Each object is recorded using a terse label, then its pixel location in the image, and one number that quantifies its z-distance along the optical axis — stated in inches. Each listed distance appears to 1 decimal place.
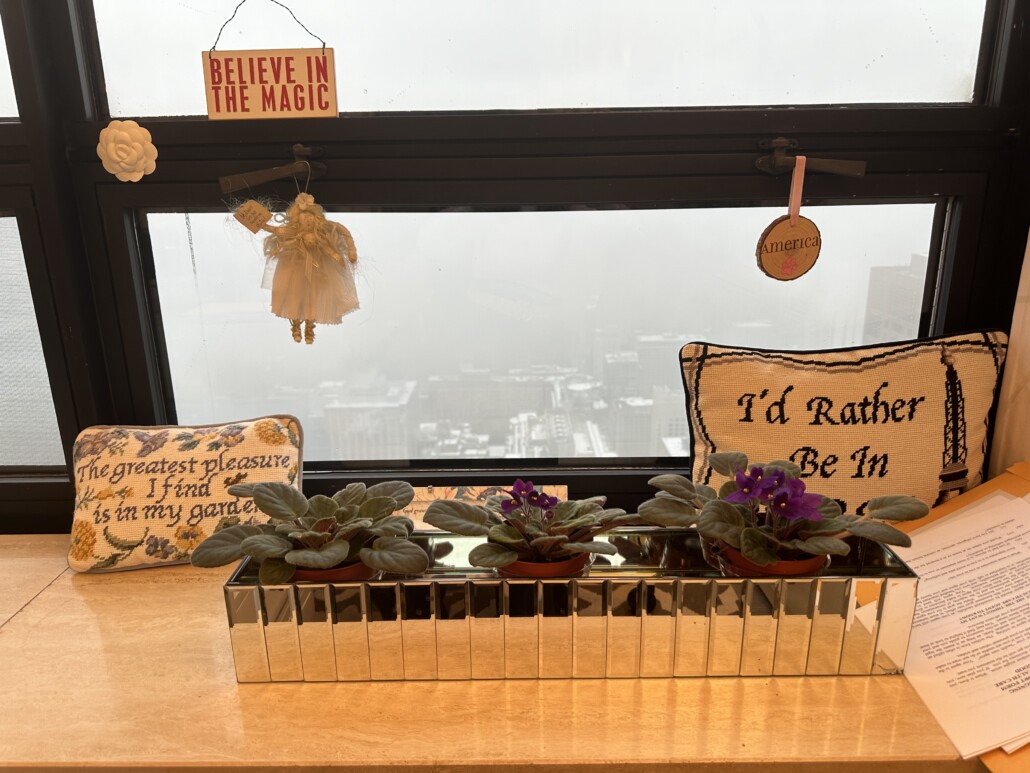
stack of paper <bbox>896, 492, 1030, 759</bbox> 33.0
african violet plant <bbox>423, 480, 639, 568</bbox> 34.8
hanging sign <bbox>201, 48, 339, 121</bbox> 46.5
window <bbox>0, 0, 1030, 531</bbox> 48.4
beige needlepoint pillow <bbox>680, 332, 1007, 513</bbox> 45.9
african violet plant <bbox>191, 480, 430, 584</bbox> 34.0
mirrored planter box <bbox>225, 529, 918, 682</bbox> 35.3
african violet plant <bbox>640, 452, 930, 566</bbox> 33.9
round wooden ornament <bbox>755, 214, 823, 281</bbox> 48.1
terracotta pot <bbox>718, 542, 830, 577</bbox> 35.5
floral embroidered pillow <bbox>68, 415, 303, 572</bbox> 48.0
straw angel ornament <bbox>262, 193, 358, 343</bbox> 46.0
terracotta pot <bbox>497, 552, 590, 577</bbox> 35.7
